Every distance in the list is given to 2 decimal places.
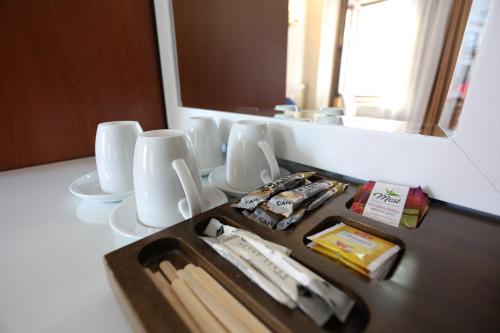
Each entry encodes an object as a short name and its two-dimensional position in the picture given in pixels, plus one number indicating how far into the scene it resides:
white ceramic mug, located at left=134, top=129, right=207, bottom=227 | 0.35
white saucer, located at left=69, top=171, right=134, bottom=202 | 0.49
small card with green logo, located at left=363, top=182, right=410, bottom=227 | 0.35
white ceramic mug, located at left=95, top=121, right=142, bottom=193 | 0.48
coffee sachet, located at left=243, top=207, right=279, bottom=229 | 0.34
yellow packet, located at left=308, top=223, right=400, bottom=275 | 0.26
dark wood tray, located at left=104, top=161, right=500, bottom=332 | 0.20
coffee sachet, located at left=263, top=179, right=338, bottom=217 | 0.35
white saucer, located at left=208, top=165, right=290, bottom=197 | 0.49
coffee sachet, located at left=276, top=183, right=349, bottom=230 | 0.33
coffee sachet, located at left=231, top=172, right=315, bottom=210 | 0.37
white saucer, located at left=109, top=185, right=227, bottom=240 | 0.36
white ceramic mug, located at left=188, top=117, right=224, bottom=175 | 0.62
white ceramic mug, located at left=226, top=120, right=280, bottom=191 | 0.48
